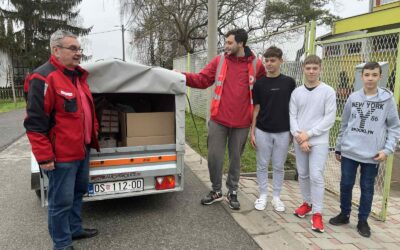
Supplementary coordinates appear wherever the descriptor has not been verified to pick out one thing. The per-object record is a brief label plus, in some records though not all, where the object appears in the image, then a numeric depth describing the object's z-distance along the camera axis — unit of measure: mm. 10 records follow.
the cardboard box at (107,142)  4441
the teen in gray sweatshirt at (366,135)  3582
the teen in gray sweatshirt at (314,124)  3773
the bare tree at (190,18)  18906
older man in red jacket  2812
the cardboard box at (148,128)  4141
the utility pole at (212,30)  7461
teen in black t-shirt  4098
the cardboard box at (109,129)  4480
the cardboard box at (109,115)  4496
